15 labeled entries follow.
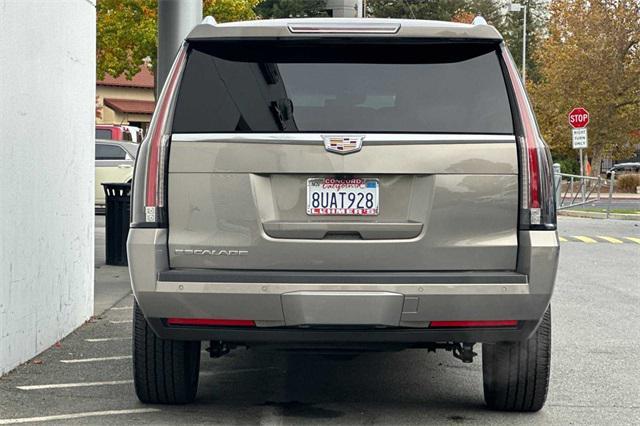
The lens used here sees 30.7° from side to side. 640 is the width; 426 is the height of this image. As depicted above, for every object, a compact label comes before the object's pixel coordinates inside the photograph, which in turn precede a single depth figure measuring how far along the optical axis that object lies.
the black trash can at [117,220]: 13.46
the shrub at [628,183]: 50.75
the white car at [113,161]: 25.09
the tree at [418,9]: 71.94
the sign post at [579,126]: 35.62
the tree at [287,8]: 60.97
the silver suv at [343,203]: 5.18
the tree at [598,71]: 48.31
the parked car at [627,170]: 57.40
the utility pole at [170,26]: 12.30
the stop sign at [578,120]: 36.84
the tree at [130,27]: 40.12
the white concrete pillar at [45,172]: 6.74
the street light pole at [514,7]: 53.34
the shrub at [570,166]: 61.92
